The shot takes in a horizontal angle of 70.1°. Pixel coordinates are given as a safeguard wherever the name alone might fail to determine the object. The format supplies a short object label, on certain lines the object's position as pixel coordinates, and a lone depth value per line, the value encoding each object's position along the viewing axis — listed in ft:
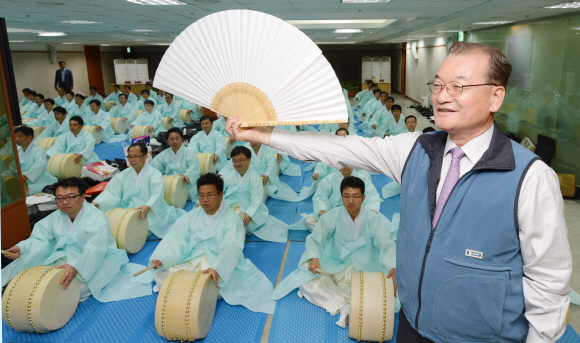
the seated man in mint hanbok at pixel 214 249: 14.05
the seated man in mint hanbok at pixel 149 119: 43.88
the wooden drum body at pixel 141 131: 38.86
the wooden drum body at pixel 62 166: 26.32
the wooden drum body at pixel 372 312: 11.58
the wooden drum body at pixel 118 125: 44.80
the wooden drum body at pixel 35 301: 12.14
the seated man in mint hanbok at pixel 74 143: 30.60
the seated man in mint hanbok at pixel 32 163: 24.82
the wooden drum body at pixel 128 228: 17.12
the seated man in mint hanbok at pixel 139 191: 19.60
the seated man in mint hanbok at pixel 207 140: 31.48
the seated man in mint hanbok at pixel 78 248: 14.12
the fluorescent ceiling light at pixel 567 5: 22.11
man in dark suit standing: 57.70
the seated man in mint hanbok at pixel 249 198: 19.24
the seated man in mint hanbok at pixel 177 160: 25.29
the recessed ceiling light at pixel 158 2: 23.67
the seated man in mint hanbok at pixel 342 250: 13.89
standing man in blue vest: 4.39
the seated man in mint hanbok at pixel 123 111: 49.90
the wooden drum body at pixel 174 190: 22.36
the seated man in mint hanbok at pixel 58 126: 36.78
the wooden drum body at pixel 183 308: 11.75
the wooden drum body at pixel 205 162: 27.81
